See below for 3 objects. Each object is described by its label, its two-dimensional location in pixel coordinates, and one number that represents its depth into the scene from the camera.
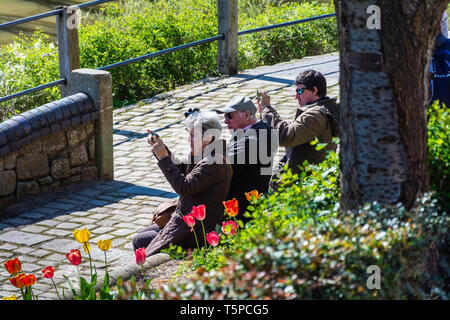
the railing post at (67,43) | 16.00
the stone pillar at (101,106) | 14.34
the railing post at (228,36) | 20.39
